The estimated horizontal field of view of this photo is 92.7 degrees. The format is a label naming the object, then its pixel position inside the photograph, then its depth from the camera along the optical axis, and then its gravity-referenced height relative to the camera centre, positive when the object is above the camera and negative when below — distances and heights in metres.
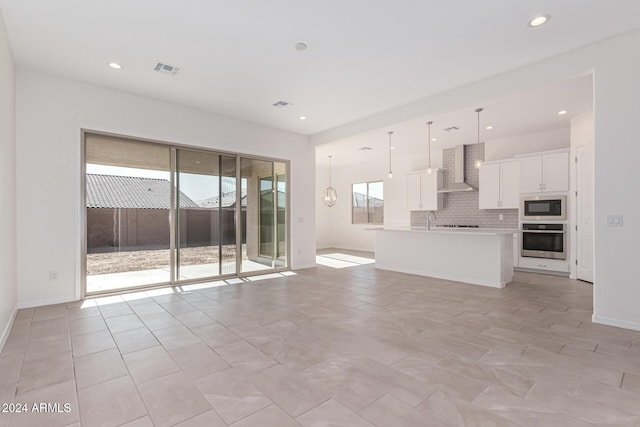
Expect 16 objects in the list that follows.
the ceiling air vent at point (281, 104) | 4.91 +1.78
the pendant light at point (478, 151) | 7.26 +1.48
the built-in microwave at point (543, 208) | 5.86 +0.10
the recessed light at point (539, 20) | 2.80 +1.80
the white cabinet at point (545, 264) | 5.85 -1.02
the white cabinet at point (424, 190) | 7.80 +0.59
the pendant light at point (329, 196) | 8.86 +0.49
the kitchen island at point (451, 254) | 4.96 -0.75
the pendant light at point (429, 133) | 5.91 +1.72
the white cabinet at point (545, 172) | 5.84 +0.81
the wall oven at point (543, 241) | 5.89 -0.56
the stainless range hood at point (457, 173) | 7.23 +0.98
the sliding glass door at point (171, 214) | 4.45 -0.02
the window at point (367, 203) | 9.78 +0.33
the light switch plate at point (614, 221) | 3.15 -0.08
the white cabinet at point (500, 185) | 6.48 +0.62
